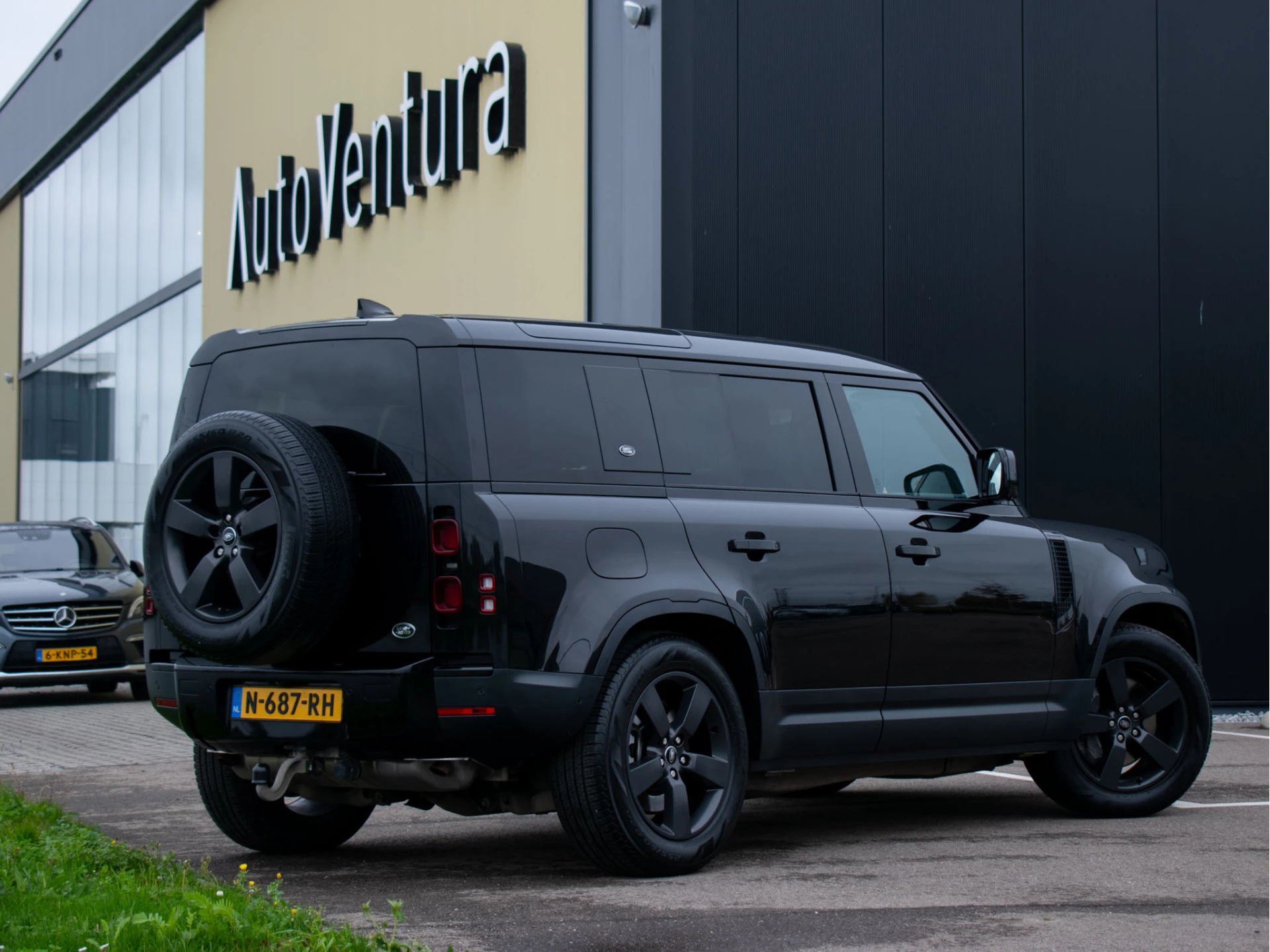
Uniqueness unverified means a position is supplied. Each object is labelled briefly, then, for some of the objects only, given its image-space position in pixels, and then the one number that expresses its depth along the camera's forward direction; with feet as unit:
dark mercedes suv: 47.19
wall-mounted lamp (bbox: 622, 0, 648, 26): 40.16
